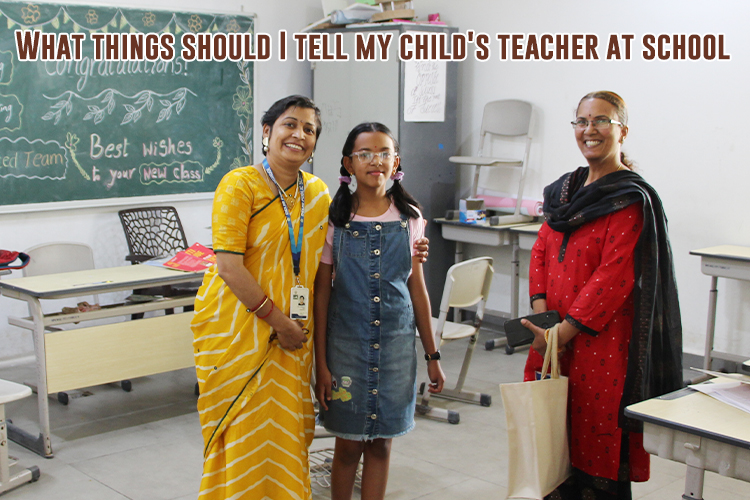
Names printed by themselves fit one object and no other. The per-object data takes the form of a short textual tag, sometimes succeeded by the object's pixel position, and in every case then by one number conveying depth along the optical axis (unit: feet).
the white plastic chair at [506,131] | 18.02
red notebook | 12.92
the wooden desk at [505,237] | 17.19
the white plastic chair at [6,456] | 9.52
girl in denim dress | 7.18
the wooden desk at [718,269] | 13.39
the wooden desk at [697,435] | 5.48
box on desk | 18.04
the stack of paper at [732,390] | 6.06
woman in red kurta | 7.12
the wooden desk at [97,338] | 10.89
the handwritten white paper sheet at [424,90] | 18.28
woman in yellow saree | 7.12
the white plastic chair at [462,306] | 12.53
